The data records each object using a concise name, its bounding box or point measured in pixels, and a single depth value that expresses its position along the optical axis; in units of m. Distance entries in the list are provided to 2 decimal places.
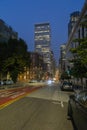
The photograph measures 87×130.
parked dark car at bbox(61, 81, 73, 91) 17.08
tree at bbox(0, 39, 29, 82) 25.45
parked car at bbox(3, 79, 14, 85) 27.39
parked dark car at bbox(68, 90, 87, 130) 2.85
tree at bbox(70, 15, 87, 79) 9.40
